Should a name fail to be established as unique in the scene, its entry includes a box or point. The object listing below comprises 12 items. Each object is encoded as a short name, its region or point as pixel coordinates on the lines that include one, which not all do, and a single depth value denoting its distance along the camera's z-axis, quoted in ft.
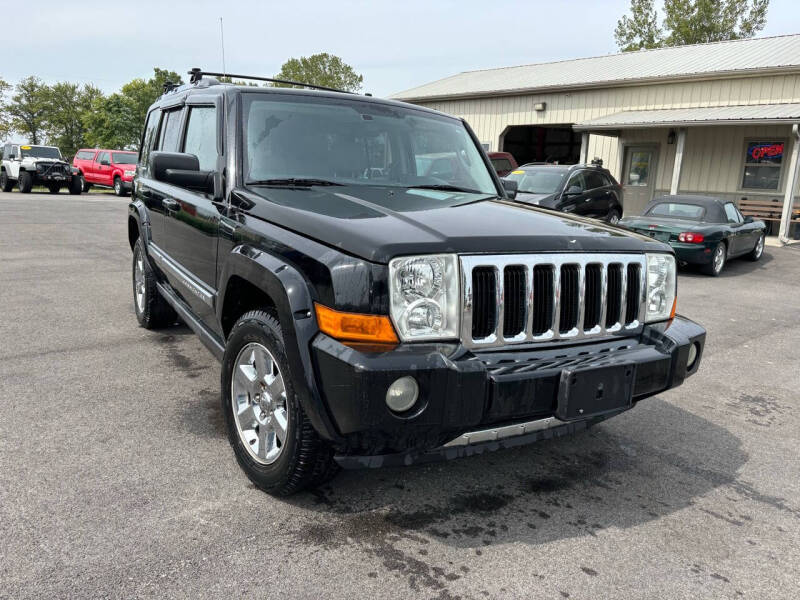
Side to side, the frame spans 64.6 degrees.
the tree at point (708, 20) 142.41
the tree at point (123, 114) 194.80
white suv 80.59
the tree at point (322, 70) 237.86
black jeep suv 7.59
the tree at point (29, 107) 234.17
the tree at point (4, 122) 219.00
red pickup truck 84.23
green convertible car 33.94
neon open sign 56.54
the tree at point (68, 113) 236.84
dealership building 55.77
